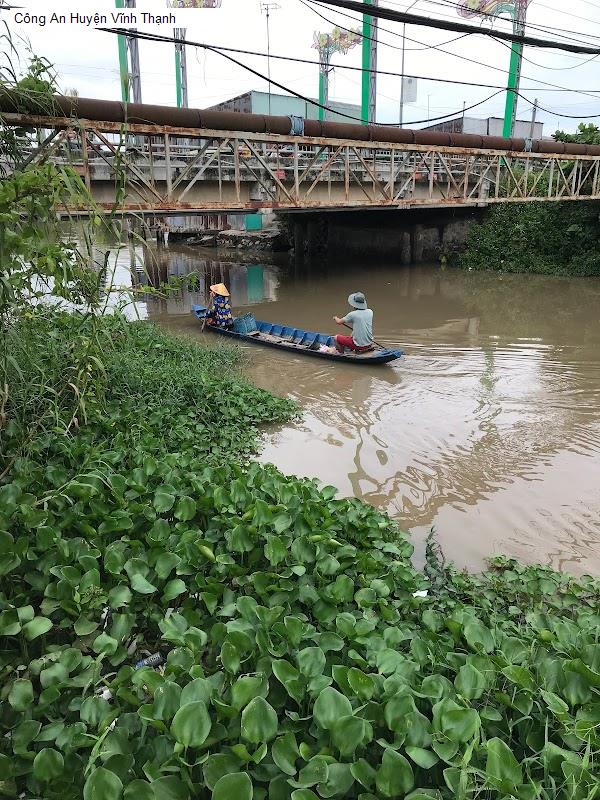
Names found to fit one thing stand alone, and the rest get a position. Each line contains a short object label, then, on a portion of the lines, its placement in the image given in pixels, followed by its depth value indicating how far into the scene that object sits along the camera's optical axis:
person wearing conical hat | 11.89
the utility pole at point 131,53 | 19.42
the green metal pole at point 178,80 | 25.21
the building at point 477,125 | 33.84
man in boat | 9.80
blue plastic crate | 11.58
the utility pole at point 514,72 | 24.58
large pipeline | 9.34
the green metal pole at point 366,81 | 25.05
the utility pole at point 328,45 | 30.90
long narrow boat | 9.71
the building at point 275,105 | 32.31
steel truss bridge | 10.05
